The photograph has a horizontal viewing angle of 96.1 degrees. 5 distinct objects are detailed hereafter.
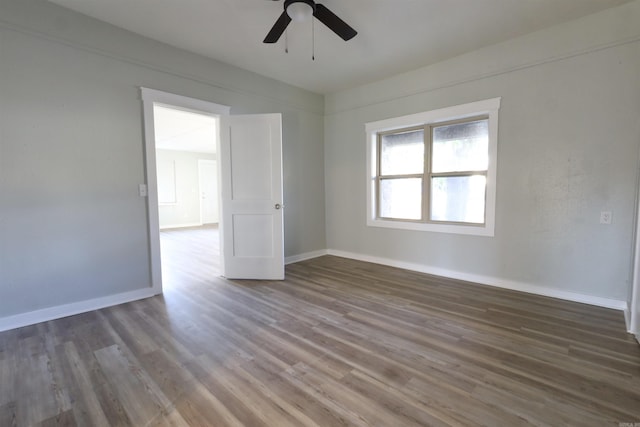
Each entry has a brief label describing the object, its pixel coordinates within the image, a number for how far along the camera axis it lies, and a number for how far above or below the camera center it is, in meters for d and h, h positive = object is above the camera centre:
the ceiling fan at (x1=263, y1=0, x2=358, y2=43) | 2.19 +1.41
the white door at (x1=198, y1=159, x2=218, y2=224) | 9.91 +0.16
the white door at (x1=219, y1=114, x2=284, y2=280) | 3.66 -0.01
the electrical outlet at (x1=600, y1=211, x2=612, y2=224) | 2.74 -0.22
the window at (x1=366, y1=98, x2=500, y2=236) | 3.48 +0.34
